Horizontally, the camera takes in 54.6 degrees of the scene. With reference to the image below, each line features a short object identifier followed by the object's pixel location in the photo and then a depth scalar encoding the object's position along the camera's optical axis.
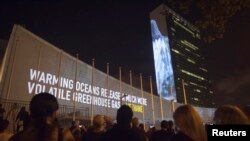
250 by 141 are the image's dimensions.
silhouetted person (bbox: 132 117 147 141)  6.68
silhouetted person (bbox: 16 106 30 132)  10.57
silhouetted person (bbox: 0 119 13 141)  4.79
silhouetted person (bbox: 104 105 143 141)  3.93
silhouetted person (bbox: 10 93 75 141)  2.52
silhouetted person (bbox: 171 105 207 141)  2.98
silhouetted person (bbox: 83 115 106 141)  4.72
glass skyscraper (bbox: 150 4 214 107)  100.19
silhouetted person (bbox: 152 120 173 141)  6.35
